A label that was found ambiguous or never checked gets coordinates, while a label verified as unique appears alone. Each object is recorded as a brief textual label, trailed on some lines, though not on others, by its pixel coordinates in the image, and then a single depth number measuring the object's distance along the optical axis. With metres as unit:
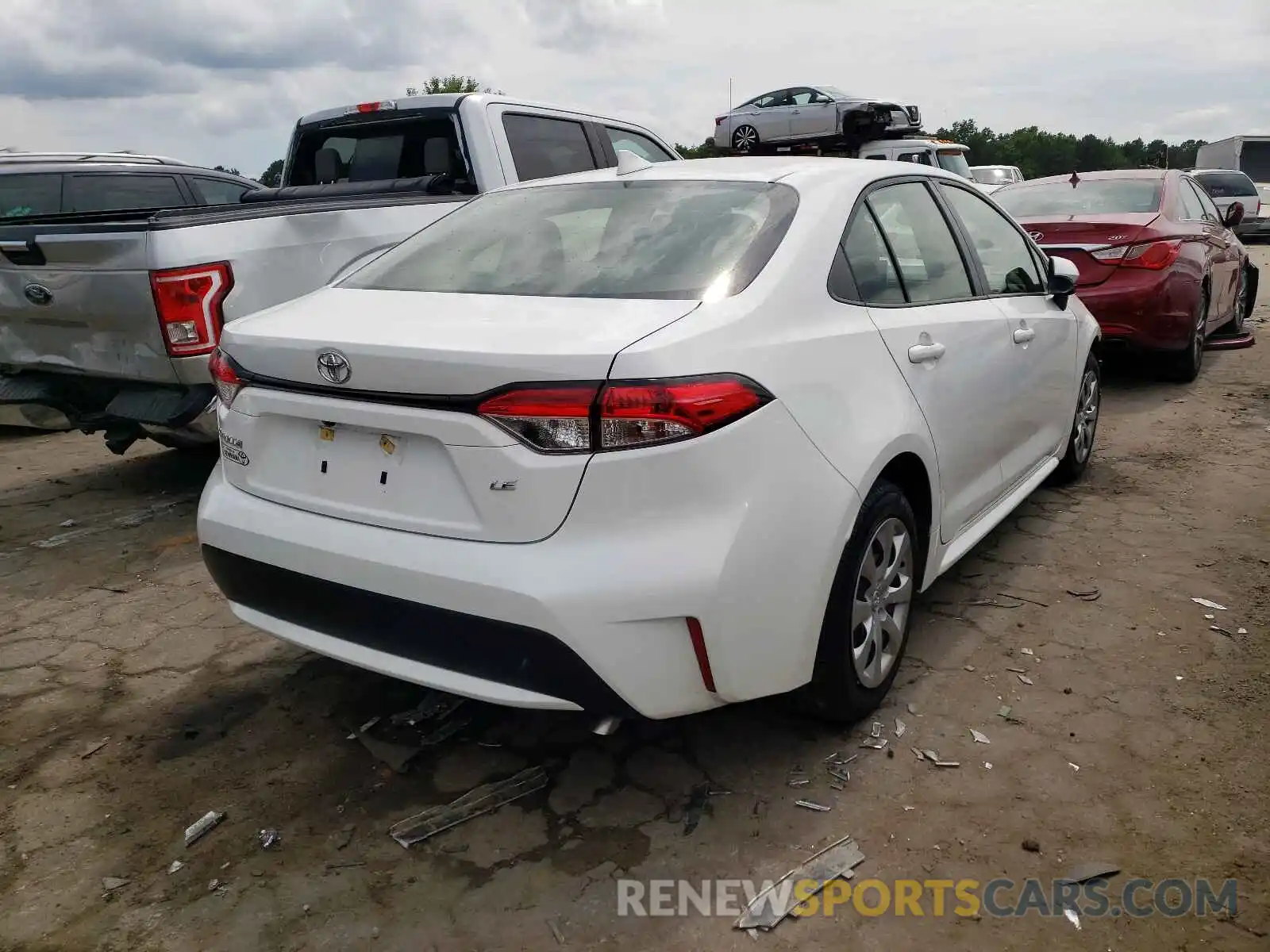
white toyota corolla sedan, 2.17
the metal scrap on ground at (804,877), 2.17
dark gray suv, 6.73
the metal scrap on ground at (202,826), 2.50
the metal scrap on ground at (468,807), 2.49
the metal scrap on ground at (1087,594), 3.76
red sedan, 6.83
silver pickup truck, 4.26
